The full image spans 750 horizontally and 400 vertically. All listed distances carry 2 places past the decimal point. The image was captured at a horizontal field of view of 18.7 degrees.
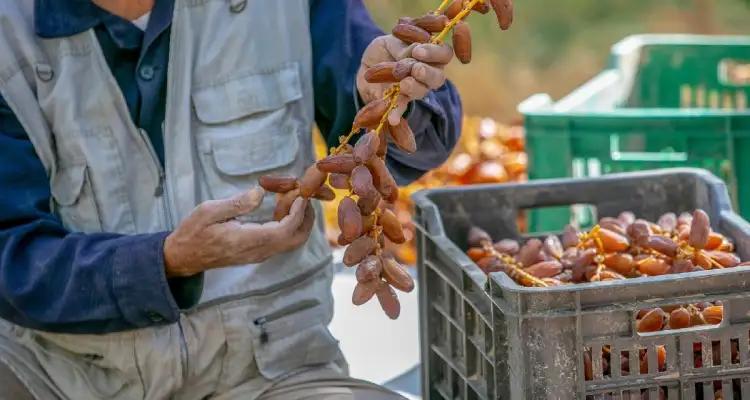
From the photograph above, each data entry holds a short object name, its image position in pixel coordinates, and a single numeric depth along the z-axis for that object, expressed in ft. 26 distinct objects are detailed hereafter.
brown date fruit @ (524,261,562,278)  10.95
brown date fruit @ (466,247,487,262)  11.53
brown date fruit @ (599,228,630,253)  11.08
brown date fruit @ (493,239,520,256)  11.75
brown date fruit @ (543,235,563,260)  11.56
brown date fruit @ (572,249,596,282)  10.90
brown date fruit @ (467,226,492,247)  11.95
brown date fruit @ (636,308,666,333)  9.59
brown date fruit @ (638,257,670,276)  10.55
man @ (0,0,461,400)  10.97
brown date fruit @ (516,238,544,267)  11.34
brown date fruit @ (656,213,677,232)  11.52
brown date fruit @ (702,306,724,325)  9.70
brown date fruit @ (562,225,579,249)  11.63
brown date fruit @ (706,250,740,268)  10.37
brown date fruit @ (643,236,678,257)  10.64
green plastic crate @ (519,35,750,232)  14.86
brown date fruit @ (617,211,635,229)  11.72
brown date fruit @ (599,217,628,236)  11.44
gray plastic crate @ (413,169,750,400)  9.22
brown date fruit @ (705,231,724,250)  10.80
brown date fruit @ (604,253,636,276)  10.81
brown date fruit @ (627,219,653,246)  11.07
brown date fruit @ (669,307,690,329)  9.56
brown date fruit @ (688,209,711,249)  10.60
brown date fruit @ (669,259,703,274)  10.30
